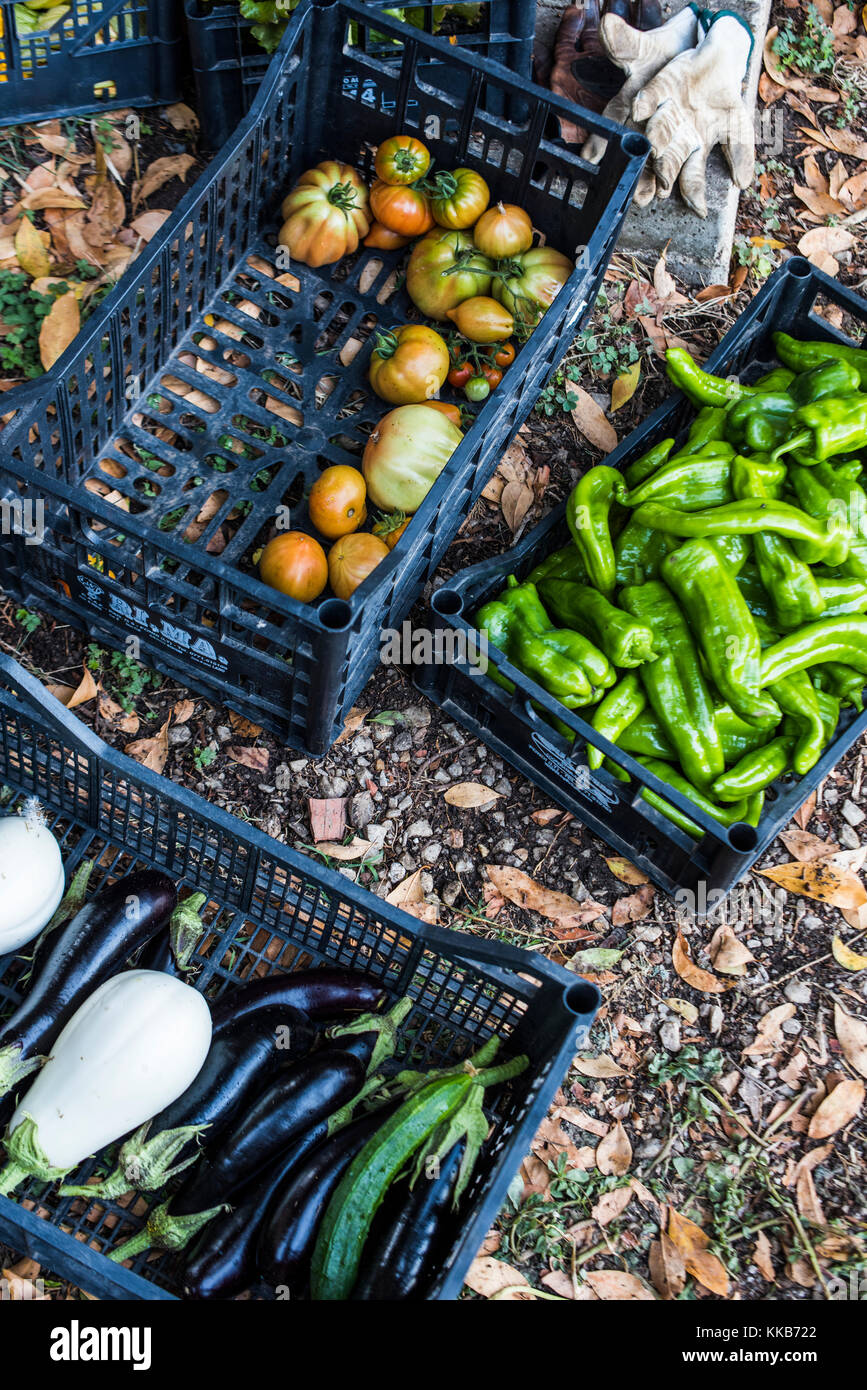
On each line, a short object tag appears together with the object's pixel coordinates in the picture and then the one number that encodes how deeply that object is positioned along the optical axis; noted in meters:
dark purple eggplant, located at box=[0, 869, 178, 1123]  2.46
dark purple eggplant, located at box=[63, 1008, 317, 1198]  2.37
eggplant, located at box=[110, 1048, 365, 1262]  2.37
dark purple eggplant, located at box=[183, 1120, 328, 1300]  2.32
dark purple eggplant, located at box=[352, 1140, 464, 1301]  2.23
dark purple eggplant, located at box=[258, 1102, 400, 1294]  2.35
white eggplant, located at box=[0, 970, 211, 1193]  2.29
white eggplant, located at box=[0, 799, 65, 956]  2.45
